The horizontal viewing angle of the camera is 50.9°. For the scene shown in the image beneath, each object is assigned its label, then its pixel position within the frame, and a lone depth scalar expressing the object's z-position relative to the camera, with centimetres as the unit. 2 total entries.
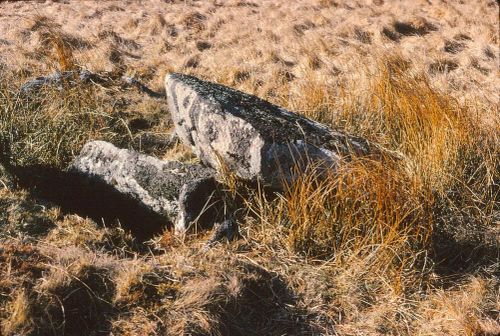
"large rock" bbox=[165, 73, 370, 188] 317
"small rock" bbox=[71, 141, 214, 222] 325
